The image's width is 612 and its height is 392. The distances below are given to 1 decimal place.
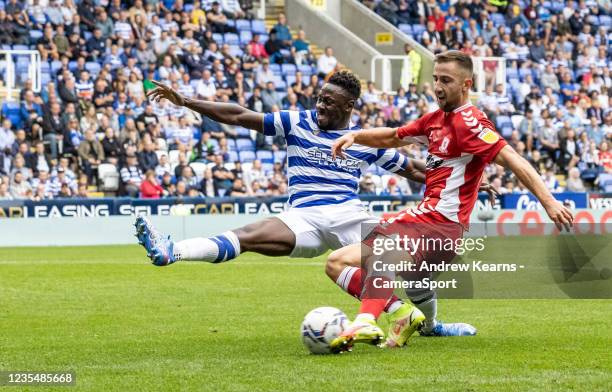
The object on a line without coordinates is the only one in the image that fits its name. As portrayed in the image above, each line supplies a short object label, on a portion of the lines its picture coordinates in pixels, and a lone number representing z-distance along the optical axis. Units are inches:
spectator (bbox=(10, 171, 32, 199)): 966.4
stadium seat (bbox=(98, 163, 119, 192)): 1018.7
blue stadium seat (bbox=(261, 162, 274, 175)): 1102.4
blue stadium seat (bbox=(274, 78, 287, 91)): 1208.2
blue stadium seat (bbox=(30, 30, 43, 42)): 1111.0
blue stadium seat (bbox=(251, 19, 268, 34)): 1283.2
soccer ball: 337.1
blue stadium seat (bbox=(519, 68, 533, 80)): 1401.3
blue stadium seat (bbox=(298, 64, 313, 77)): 1252.3
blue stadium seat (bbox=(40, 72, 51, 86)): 1080.2
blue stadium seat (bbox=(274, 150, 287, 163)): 1120.0
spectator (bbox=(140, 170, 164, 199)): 1007.6
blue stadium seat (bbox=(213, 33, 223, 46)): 1226.6
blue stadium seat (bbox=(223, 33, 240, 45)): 1237.7
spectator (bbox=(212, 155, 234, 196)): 1053.2
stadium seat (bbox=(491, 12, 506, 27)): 1467.8
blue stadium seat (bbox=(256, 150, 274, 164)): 1124.5
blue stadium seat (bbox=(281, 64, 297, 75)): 1241.4
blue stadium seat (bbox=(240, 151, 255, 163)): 1115.1
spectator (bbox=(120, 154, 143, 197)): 1011.3
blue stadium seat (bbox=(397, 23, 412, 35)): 1414.9
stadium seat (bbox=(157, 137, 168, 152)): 1062.7
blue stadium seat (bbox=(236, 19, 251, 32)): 1272.1
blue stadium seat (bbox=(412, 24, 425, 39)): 1414.9
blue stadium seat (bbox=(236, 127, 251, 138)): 1141.1
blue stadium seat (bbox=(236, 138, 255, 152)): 1128.2
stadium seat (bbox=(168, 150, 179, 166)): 1060.5
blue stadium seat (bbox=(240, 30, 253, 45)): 1254.9
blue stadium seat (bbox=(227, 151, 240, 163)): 1102.5
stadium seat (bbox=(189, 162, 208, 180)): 1056.2
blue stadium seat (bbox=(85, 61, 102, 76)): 1101.7
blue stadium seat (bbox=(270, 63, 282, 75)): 1235.7
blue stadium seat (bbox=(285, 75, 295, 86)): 1224.8
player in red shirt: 340.2
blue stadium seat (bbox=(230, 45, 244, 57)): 1227.2
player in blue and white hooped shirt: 380.2
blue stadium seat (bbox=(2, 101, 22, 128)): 1029.8
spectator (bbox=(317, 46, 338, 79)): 1261.1
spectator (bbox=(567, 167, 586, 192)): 1216.2
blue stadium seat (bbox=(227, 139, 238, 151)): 1121.4
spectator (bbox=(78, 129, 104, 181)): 1017.5
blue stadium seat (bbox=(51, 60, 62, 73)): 1085.6
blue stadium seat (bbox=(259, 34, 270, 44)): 1263.5
